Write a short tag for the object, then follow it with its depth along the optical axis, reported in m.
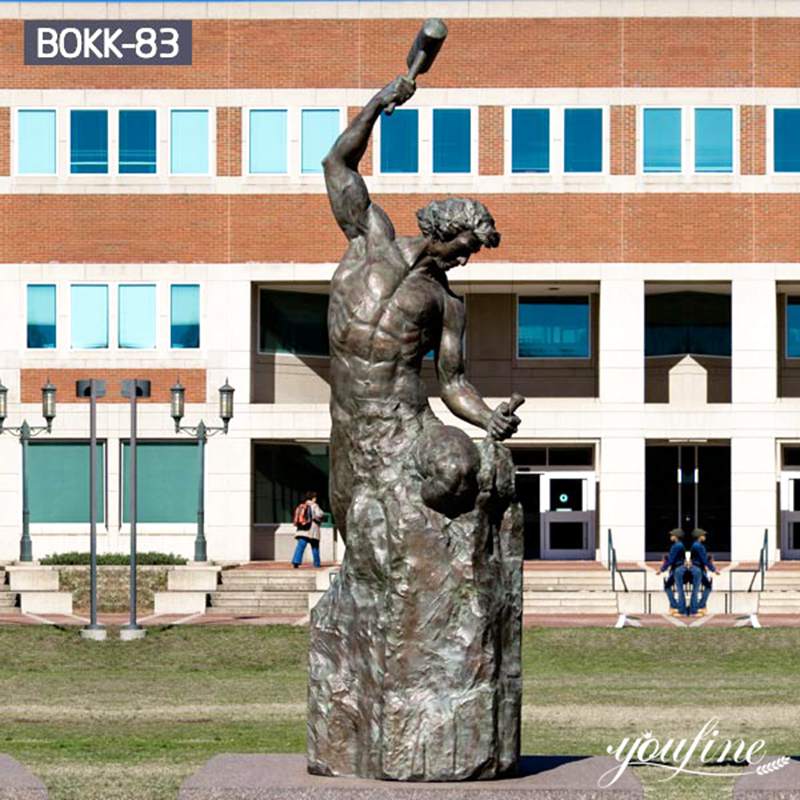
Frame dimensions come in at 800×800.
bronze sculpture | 12.39
